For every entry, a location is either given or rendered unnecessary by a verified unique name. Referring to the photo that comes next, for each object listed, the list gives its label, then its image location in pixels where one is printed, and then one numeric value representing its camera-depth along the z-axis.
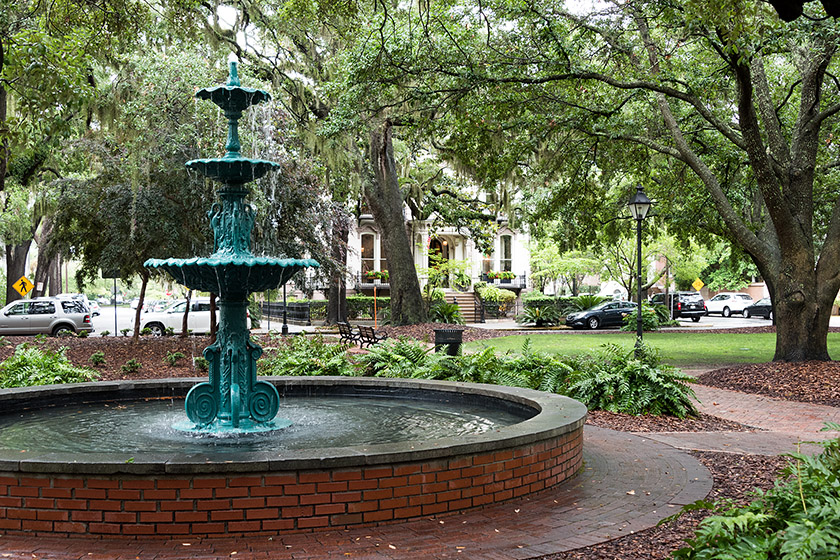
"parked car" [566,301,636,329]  37.12
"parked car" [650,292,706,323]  44.41
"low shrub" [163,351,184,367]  17.23
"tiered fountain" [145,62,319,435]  7.83
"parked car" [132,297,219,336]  29.64
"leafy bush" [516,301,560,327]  37.19
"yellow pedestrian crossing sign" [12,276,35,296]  32.75
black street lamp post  16.27
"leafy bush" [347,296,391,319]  43.28
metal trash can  15.35
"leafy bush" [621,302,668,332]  33.12
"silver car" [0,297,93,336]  29.98
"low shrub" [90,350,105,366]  16.36
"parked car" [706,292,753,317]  56.53
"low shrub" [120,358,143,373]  15.57
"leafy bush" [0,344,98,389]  12.12
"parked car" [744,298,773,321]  51.26
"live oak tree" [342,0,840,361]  14.50
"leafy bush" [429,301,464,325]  32.69
